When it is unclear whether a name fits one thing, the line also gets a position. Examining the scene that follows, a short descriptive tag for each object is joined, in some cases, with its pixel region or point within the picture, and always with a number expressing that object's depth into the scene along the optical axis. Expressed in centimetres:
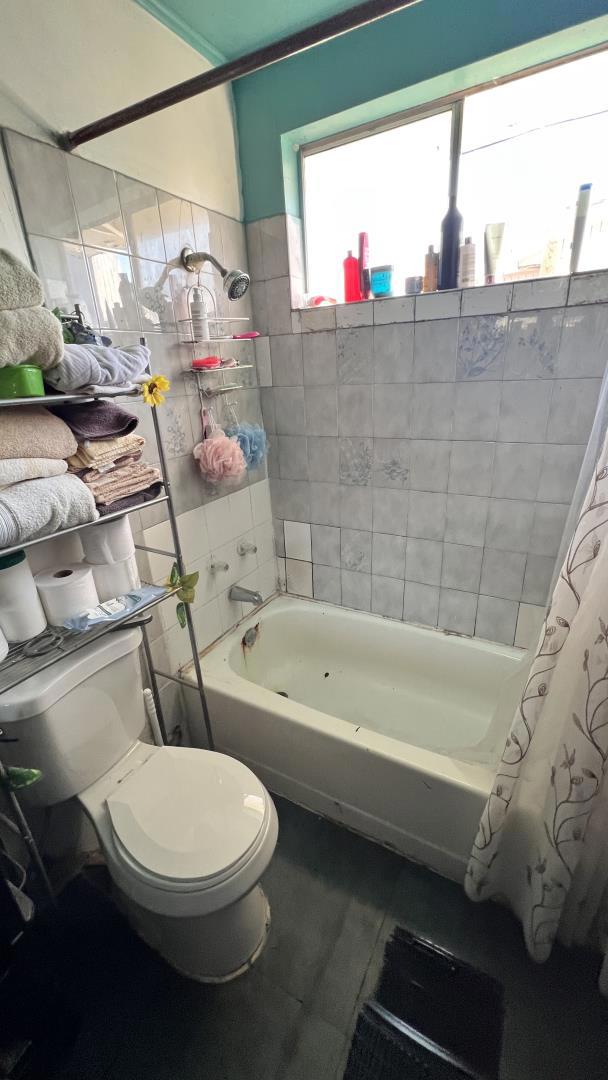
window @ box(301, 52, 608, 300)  128
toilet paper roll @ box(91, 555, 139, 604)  115
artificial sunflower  106
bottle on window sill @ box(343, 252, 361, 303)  160
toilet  97
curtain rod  77
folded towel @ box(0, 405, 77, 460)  87
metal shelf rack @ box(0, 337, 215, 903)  90
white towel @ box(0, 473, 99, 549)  81
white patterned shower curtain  89
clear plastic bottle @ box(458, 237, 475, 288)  138
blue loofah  171
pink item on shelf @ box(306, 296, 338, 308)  167
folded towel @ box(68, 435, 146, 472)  99
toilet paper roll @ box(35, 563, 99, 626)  104
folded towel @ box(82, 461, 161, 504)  100
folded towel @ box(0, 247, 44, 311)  76
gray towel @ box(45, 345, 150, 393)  89
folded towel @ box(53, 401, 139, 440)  100
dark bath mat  98
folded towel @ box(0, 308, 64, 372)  77
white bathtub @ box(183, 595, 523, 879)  129
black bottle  140
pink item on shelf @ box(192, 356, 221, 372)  149
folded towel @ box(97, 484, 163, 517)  103
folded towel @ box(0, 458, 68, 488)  84
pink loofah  155
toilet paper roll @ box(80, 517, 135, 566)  111
